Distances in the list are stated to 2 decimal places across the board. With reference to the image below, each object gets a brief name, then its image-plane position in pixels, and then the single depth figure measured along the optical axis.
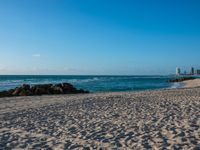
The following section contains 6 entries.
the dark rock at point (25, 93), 16.58
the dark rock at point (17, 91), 16.70
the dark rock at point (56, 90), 17.50
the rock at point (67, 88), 18.02
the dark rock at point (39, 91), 17.03
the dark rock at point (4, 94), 16.22
